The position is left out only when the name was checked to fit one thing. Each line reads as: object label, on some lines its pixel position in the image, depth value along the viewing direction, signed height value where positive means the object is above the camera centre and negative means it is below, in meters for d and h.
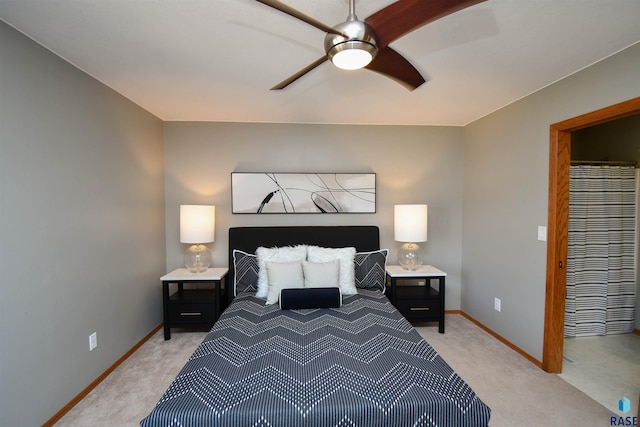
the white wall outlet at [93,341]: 2.22 -1.05
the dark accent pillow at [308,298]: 2.46 -0.78
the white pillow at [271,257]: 2.84 -0.51
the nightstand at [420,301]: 3.08 -1.00
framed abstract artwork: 3.41 +0.18
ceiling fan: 1.03 +0.71
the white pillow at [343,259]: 2.89 -0.53
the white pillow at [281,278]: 2.64 -0.65
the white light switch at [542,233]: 2.45 -0.21
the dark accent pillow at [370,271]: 3.14 -0.69
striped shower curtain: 2.97 -0.43
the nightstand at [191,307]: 2.93 -1.03
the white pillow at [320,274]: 2.69 -0.63
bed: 1.29 -0.88
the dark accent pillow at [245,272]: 3.04 -0.69
